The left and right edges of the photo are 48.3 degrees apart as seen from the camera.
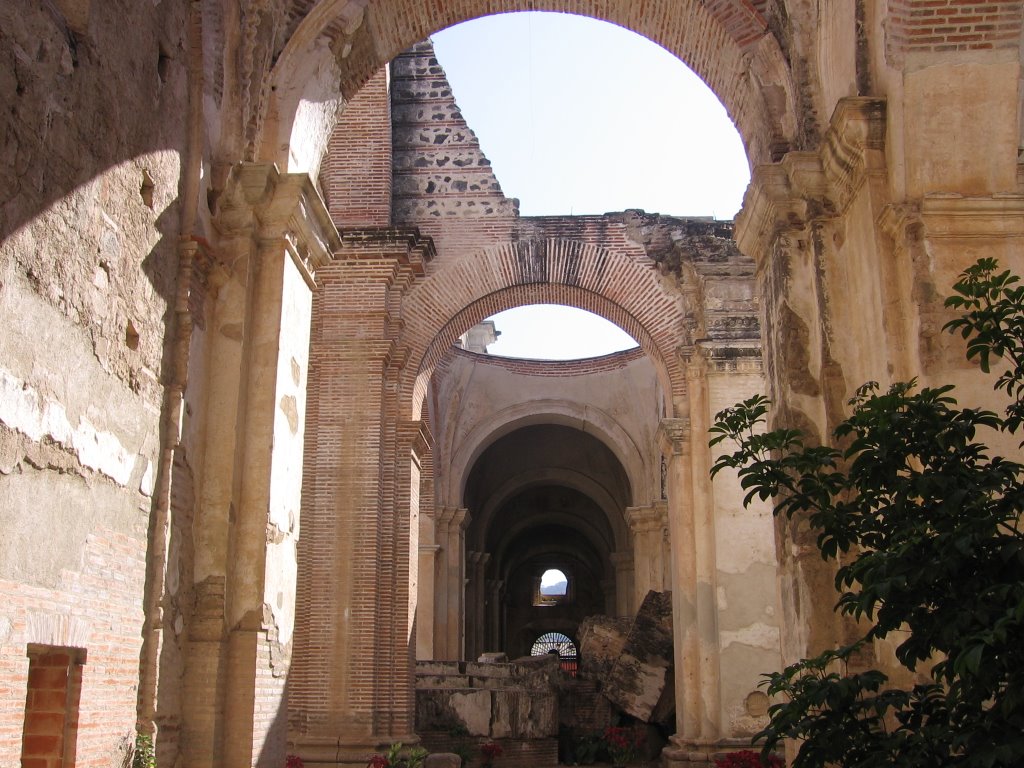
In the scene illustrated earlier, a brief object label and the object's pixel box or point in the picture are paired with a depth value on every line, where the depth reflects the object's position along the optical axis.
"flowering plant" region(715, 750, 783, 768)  10.17
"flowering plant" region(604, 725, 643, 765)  15.30
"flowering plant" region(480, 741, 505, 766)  14.68
